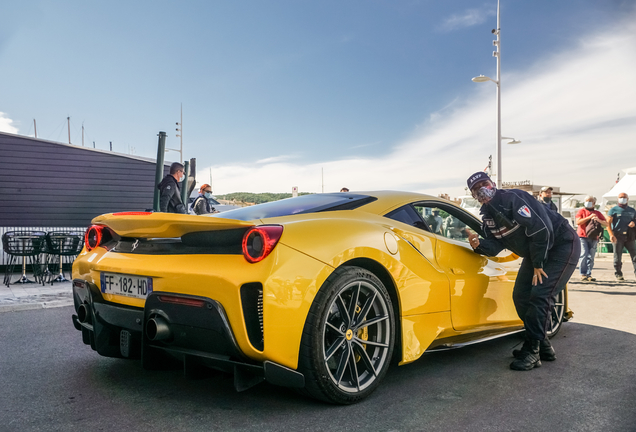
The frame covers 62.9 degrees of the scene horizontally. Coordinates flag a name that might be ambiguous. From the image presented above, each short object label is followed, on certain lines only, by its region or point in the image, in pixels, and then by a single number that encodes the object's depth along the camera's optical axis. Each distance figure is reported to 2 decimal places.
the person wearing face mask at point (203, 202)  9.44
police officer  3.81
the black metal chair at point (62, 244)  8.99
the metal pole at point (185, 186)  9.60
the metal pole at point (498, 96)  18.36
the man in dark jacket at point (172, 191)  7.70
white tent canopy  22.78
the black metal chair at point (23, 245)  8.71
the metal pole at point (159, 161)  9.30
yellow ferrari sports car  2.57
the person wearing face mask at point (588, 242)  9.67
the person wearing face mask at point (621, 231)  9.59
